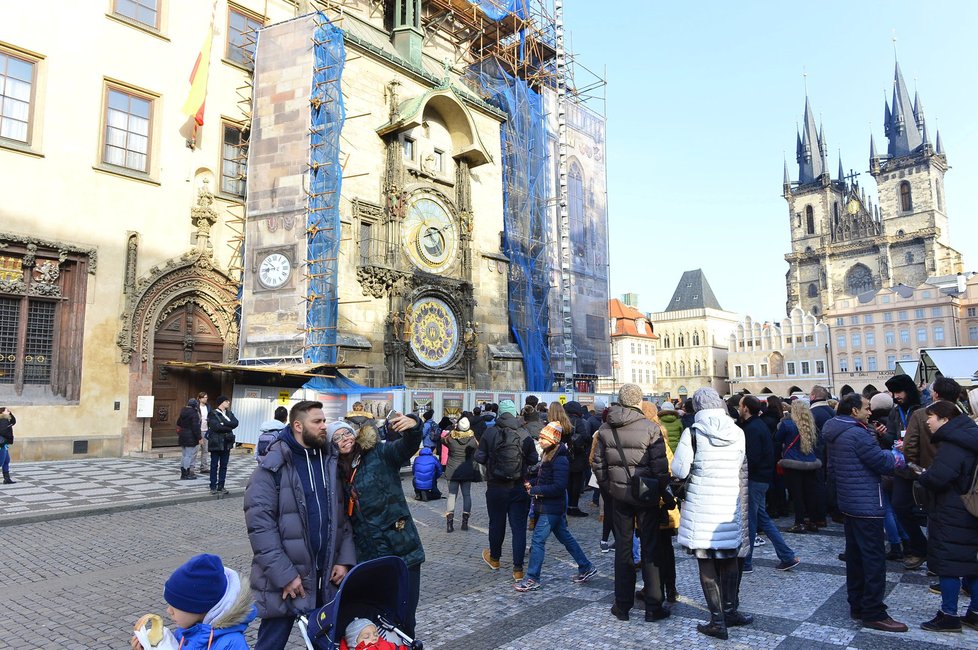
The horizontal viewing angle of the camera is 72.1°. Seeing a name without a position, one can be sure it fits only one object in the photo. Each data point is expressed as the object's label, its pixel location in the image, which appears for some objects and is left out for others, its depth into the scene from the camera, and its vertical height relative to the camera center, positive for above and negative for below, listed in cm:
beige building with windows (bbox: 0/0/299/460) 1669 +446
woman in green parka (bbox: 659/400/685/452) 887 -55
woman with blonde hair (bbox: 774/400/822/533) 899 -103
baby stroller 337 -114
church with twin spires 9275 +2412
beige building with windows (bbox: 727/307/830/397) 8506 +397
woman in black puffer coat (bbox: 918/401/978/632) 524 -102
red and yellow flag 1939 +855
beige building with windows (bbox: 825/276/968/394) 7431 +639
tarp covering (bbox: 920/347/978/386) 1770 +59
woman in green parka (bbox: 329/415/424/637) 438 -69
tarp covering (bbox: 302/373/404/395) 1830 +0
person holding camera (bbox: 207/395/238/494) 1209 -101
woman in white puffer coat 537 -100
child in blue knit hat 287 -97
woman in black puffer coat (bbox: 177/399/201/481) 1366 -97
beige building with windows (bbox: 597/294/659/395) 8400 +485
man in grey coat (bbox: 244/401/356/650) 388 -84
